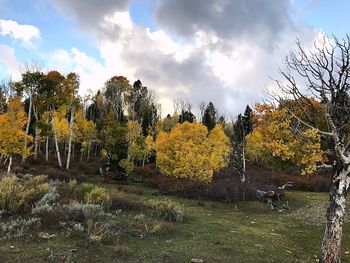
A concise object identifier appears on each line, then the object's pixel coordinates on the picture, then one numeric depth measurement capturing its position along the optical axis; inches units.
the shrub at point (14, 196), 490.6
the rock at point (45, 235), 391.6
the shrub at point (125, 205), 629.0
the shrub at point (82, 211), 475.8
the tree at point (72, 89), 1682.1
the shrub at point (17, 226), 395.8
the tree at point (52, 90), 1724.9
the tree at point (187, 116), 3244.1
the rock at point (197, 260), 362.6
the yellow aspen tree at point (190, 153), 1191.6
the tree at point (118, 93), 2230.6
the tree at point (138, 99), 2085.4
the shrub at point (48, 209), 449.7
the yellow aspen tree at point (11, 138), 1218.0
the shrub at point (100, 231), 385.4
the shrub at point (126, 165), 1441.9
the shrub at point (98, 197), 610.5
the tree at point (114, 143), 1486.2
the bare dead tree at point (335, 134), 347.6
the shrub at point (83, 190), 676.1
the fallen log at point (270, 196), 937.9
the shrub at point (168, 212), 583.0
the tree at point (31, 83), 1731.1
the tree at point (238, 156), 1110.1
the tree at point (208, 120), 2938.0
